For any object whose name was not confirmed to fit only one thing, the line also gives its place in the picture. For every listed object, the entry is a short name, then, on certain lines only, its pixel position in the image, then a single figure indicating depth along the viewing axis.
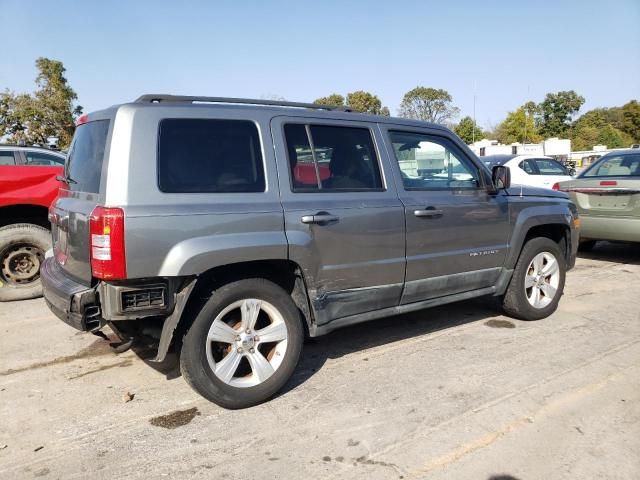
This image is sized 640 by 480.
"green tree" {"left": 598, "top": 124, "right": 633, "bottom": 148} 58.31
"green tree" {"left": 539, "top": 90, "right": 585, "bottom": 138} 71.44
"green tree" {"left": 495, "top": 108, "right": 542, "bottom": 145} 62.62
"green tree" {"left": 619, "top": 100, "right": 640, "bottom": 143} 62.38
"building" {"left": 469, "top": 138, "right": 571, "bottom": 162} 34.26
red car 5.68
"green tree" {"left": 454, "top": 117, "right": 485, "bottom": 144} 57.91
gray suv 2.96
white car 12.88
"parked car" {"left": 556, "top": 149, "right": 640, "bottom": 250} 7.23
